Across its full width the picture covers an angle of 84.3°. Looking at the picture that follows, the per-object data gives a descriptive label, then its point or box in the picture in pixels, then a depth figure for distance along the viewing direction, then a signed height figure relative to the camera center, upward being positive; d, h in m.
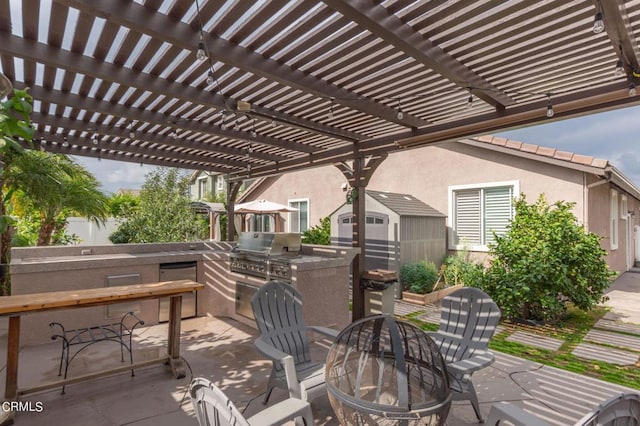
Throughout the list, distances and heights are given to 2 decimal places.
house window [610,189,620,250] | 9.82 +0.28
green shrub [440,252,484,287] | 8.37 -0.99
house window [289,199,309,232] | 13.39 +0.31
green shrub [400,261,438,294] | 7.98 -1.15
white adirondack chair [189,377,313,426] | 1.63 -0.95
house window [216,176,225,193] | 21.02 +2.41
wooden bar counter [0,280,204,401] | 3.07 -0.75
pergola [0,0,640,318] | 2.61 +1.54
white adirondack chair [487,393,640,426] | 1.56 -0.83
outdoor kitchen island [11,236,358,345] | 4.91 -0.83
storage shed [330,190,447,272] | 8.33 -0.10
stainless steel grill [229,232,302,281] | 5.29 -0.49
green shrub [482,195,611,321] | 5.96 -0.74
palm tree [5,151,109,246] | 5.41 +0.55
